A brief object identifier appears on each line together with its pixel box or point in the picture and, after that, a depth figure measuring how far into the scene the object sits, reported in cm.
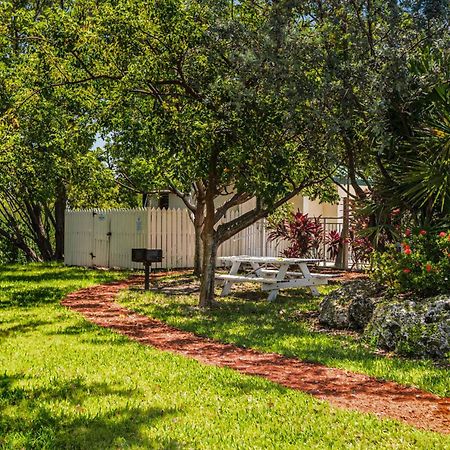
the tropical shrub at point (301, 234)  1969
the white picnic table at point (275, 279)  1255
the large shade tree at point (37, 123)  1170
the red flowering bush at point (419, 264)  825
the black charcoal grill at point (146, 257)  1419
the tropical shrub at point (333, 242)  2002
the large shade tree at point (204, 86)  936
